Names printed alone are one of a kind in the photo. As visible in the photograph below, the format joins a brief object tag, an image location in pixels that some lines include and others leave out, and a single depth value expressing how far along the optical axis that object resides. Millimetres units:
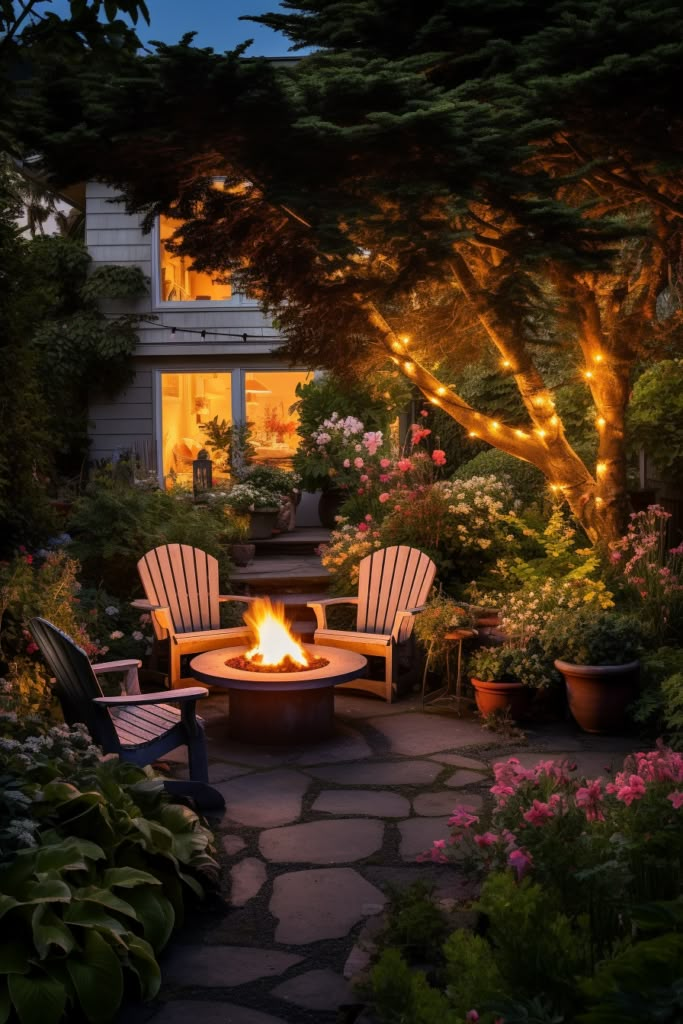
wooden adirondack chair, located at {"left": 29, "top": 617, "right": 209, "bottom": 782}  4406
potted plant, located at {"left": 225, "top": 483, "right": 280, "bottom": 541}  10844
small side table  6531
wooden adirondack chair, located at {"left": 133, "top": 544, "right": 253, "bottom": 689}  6840
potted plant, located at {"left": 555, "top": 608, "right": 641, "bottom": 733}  5902
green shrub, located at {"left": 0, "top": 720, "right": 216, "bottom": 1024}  2766
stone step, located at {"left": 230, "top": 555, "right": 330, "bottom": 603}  8938
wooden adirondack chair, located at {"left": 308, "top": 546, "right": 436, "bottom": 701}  6824
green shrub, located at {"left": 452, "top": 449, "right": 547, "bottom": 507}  10078
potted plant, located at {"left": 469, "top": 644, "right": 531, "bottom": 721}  6141
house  12914
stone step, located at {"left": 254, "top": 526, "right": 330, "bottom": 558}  10875
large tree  4906
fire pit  5656
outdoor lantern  11539
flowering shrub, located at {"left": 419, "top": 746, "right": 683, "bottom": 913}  2412
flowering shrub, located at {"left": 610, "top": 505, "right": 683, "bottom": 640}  6441
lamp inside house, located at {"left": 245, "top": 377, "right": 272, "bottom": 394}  13516
